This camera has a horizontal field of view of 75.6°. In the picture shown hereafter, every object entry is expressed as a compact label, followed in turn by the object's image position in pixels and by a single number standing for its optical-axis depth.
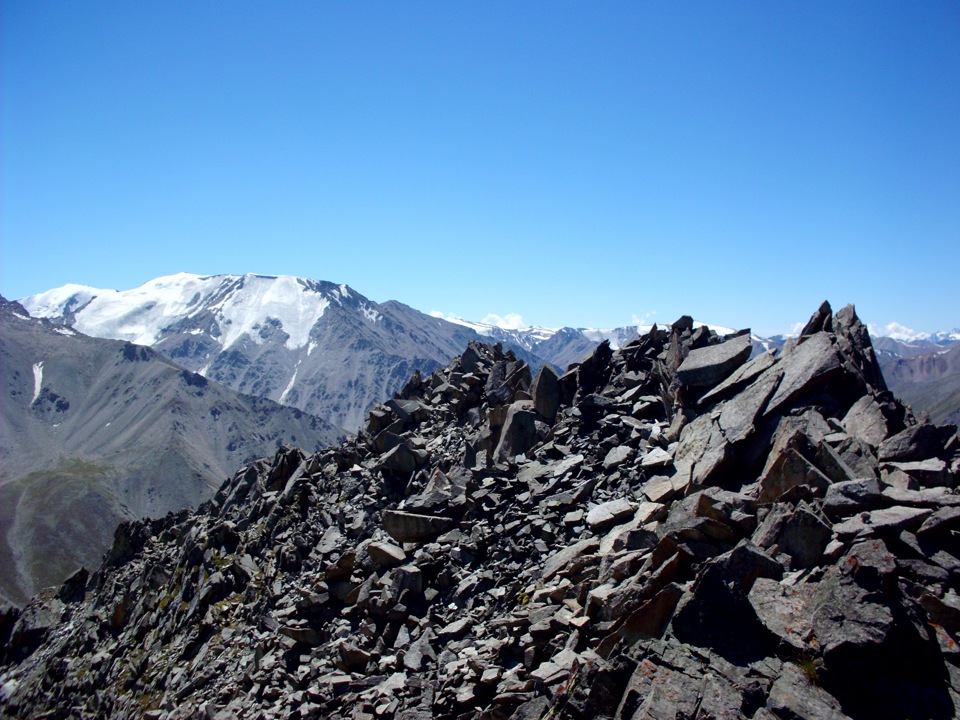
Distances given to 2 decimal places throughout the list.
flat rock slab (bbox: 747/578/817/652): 12.66
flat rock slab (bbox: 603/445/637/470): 26.16
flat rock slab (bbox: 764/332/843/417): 22.48
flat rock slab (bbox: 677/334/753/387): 27.72
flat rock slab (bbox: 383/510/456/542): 27.94
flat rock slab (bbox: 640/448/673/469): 23.70
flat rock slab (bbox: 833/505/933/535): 13.98
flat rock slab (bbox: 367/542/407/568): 26.89
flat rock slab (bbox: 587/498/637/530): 21.95
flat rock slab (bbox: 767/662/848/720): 11.07
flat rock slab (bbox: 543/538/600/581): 20.52
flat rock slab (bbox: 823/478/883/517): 15.19
